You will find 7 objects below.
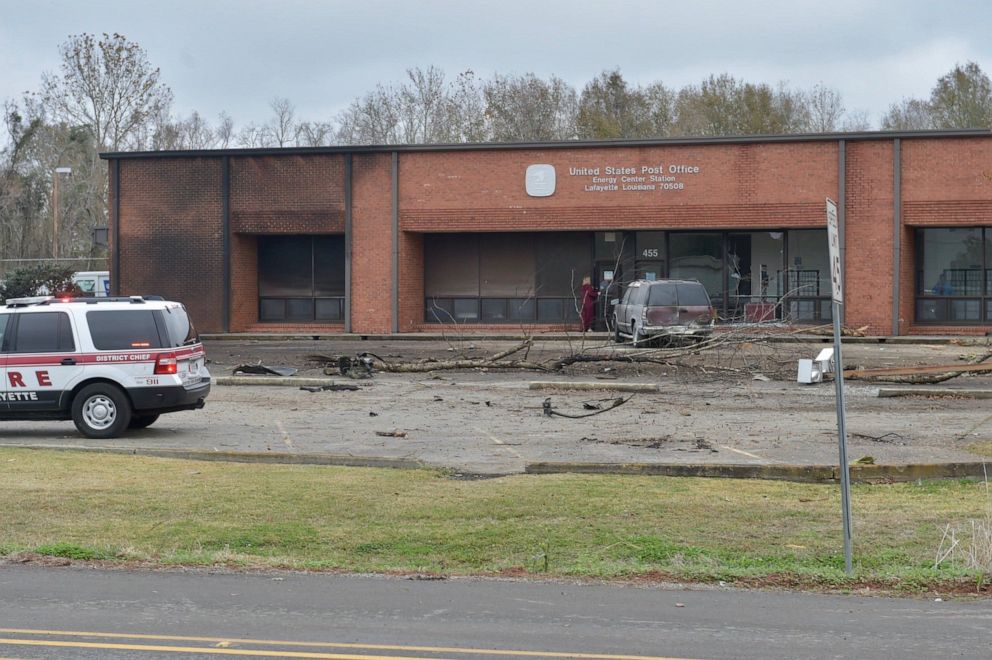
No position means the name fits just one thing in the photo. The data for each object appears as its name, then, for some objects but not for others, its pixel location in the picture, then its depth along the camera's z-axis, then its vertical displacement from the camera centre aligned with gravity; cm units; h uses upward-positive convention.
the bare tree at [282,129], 8062 +1202
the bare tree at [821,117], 7581 +1193
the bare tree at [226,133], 8212 +1188
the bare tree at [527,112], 7112 +1172
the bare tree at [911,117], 7255 +1180
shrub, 4597 +93
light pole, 6103 +475
